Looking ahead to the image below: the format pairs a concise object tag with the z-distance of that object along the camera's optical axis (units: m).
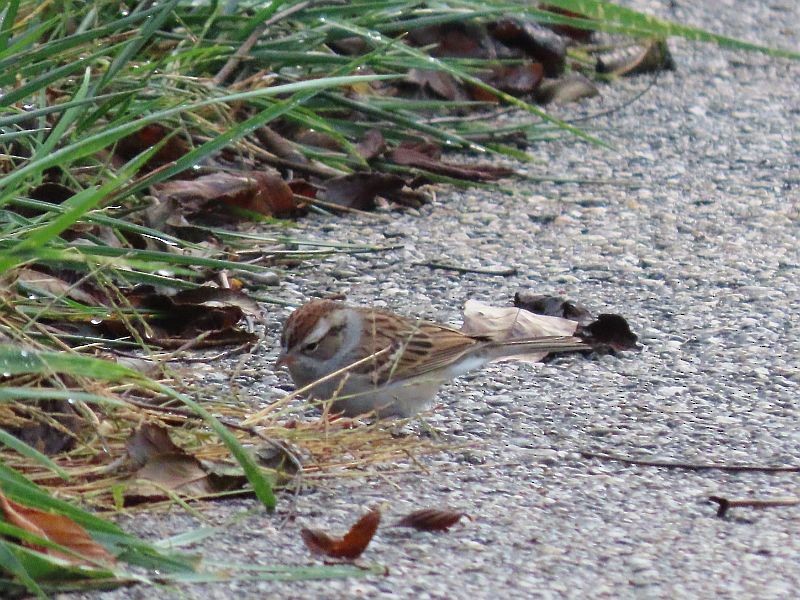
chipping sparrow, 8.54
